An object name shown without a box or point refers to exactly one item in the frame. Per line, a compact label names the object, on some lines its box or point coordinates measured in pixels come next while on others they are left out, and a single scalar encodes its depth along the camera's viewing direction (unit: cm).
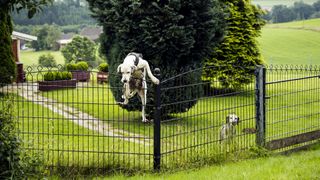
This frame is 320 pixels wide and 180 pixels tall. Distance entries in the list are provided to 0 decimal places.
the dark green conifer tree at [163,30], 1234
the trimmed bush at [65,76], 1592
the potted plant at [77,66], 2320
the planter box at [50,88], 1263
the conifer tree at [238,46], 2033
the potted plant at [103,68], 2424
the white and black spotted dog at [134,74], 1063
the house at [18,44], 2216
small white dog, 848
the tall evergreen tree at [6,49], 1703
